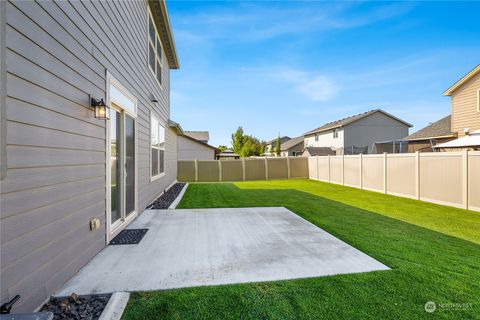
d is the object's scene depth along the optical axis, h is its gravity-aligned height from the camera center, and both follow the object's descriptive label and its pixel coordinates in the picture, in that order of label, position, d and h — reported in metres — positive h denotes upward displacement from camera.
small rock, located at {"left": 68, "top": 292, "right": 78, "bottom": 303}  2.17 -1.26
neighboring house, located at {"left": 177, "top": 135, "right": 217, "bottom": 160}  20.36 +0.94
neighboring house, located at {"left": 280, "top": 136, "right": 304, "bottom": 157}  36.00 +1.80
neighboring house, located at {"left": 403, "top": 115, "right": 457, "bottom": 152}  14.23 +1.51
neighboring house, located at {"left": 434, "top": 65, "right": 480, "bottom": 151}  10.85 +2.69
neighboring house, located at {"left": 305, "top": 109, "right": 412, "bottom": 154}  23.94 +3.10
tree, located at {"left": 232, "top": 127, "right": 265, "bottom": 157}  35.31 +2.32
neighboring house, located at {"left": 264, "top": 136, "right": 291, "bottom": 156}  45.36 +2.99
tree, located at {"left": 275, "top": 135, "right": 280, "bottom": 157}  39.26 +1.93
